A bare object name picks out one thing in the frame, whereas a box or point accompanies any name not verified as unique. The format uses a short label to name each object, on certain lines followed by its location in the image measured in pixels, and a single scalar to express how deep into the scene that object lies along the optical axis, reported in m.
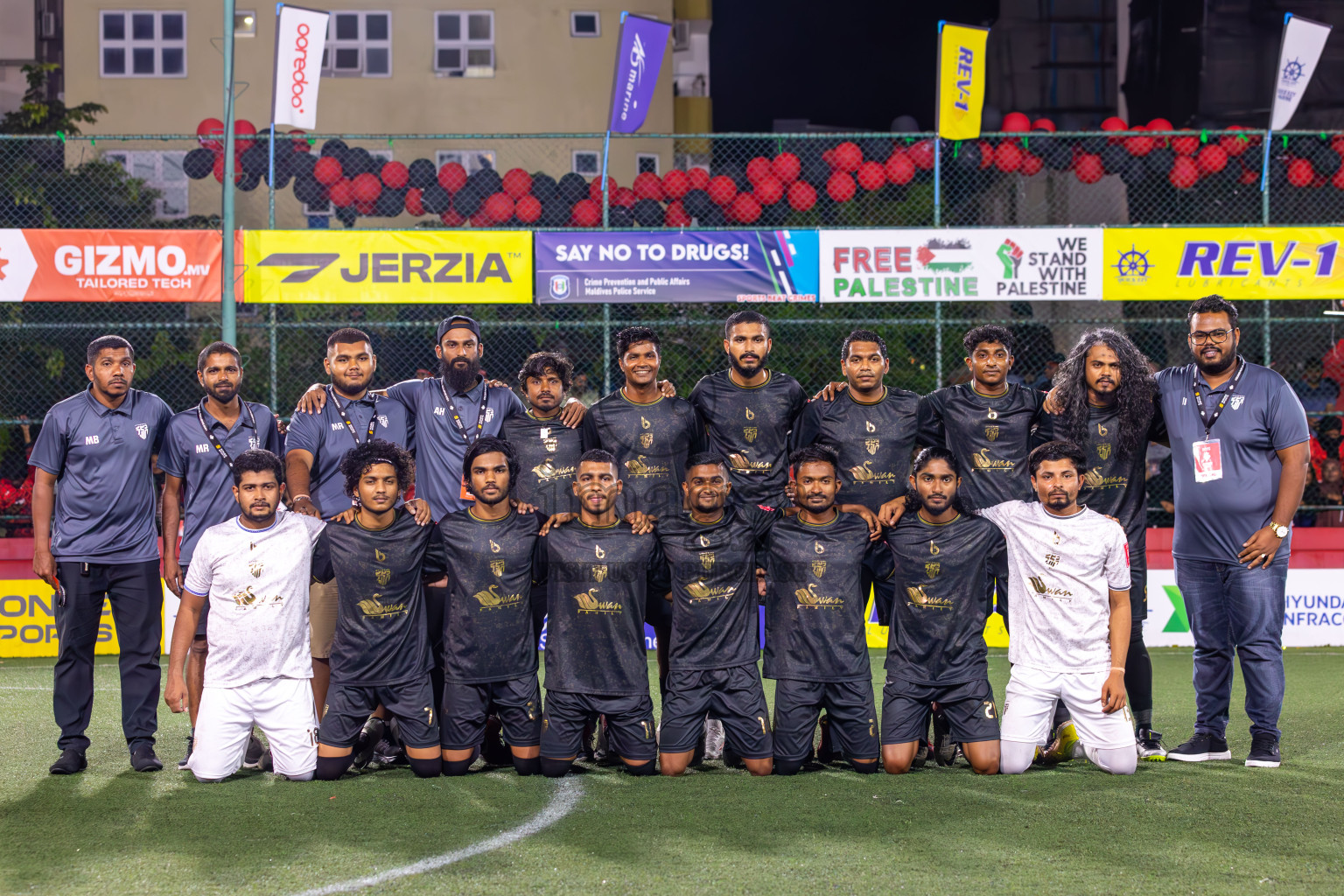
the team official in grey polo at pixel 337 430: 6.33
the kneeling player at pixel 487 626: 5.78
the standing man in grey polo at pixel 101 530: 6.12
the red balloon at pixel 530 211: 12.93
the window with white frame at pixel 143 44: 23.30
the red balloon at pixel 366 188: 13.27
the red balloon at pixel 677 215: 13.16
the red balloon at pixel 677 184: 13.11
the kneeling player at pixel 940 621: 5.77
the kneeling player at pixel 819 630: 5.78
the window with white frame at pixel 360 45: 23.83
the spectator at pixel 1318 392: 12.11
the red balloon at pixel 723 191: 12.96
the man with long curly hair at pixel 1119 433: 6.14
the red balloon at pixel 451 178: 13.55
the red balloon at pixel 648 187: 13.15
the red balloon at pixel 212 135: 11.61
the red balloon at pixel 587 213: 12.74
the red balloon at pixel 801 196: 13.07
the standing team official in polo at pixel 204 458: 6.24
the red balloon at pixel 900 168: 12.80
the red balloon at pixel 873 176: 13.02
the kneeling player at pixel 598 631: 5.75
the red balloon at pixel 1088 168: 12.93
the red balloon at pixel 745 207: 12.98
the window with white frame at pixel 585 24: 24.17
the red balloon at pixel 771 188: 12.95
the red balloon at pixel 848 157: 12.86
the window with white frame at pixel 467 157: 22.16
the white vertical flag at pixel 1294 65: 12.80
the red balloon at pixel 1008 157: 12.66
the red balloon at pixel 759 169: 12.84
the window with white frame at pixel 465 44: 24.03
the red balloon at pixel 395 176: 13.49
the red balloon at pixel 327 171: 12.82
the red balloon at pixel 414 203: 13.50
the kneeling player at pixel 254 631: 5.71
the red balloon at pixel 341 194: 13.06
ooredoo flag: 12.81
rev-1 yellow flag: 12.29
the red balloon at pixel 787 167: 12.88
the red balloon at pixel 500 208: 13.06
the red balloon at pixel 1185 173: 12.83
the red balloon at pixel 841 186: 13.12
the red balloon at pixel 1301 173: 12.61
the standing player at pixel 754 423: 6.36
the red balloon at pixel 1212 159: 12.70
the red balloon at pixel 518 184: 12.99
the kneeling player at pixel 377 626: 5.74
